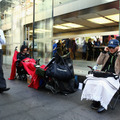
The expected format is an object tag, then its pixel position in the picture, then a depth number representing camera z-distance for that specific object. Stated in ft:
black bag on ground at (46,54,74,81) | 12.54
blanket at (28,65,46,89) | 15.01
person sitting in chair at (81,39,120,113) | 9.20
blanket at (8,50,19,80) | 19.15
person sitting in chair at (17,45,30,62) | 19.22
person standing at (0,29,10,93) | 13.08
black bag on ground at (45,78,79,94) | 13.20
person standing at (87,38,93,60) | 26.00
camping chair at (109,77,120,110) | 10.12
